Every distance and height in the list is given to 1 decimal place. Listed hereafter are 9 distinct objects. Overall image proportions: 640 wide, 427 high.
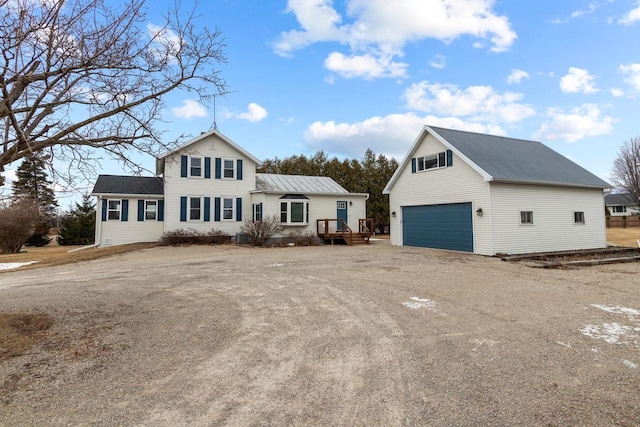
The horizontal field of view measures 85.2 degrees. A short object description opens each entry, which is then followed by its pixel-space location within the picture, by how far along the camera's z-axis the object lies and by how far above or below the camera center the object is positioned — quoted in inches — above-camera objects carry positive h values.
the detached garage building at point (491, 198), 566.9 +47.9
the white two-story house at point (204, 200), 775.7 +67.3
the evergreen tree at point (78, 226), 1018.1 +12.3
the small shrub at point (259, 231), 740.6 -6.4
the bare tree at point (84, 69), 166.7 +86.1
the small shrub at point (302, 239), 798.5 -26.3
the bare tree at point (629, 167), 1273.4 +209.7
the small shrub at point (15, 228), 774.5 +8.0
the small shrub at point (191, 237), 745.0 -18.2
